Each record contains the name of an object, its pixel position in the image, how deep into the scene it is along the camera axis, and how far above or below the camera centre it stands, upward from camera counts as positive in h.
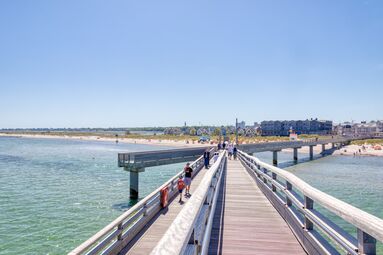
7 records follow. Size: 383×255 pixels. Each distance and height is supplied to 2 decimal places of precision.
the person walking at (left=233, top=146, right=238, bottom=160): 28.04 -2.12
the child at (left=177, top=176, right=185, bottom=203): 11.48 -2.18
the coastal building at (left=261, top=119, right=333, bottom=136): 194.38 +2.98
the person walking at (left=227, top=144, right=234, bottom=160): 28.67 -2.03
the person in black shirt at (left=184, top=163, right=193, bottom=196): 11.78 -1.99
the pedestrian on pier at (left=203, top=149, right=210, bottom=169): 20.68 -2.14
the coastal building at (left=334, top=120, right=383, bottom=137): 191.48 +1.76
